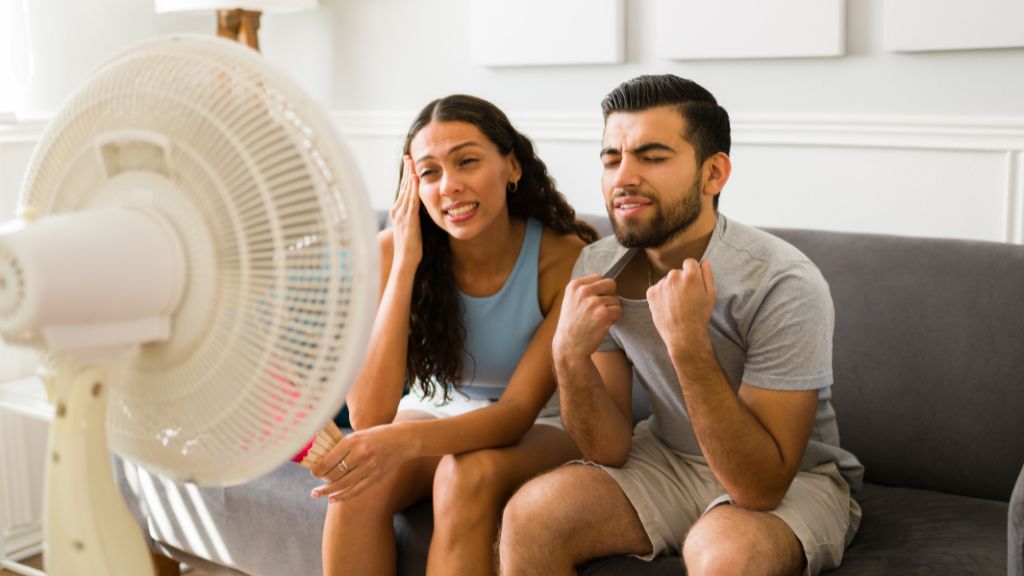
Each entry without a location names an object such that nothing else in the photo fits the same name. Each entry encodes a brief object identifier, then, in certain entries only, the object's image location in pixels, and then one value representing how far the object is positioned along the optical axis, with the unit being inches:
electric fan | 33.6
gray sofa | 75.2
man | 63.7
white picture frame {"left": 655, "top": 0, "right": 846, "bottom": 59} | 93.0
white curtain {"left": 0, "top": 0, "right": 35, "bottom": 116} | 112.7
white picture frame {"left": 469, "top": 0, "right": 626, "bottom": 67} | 106.2
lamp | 112.9
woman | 72.2
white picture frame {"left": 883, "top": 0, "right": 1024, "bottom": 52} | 84.7
